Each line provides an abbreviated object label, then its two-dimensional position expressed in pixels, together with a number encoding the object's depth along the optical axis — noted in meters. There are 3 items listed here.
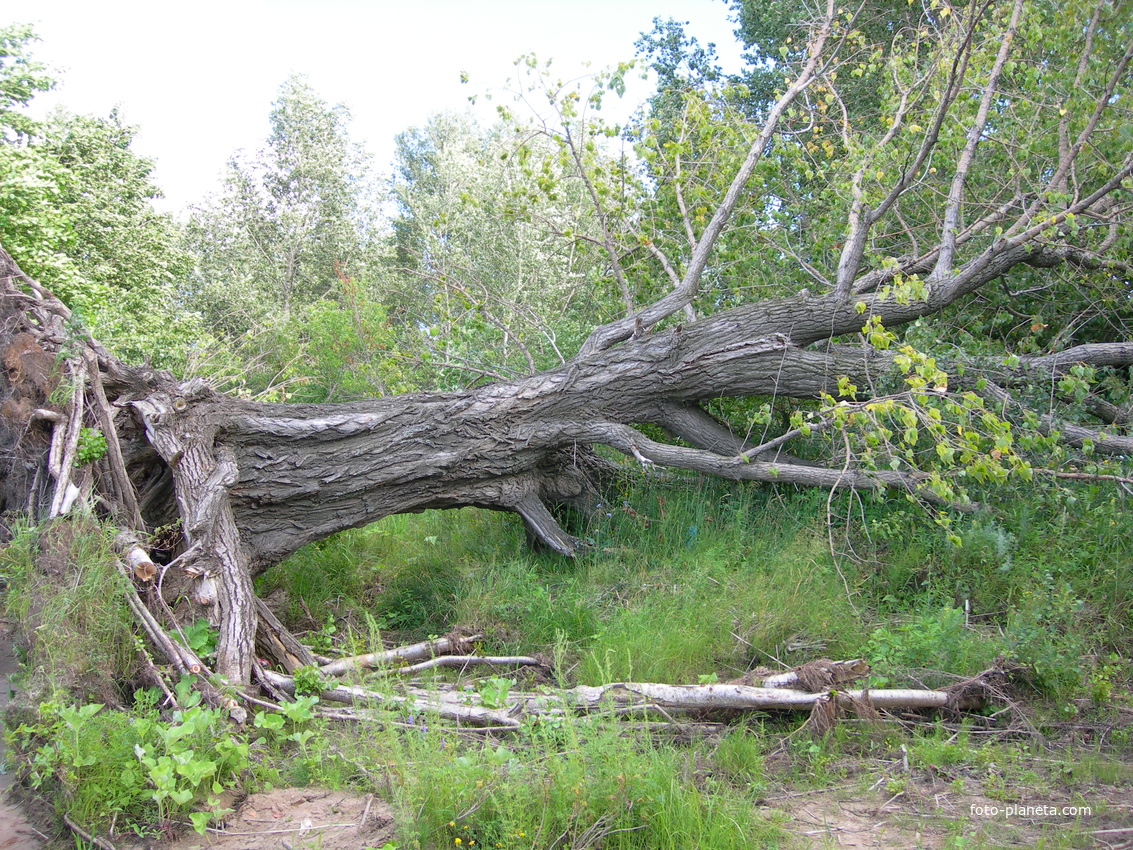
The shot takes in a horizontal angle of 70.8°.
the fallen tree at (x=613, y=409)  4.23
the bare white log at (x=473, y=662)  4.37
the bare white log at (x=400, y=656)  4.19
